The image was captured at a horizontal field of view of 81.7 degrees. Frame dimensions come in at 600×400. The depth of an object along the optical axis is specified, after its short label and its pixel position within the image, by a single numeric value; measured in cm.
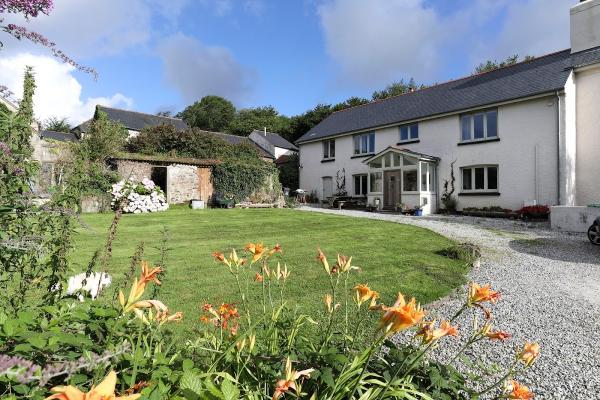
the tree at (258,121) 5916
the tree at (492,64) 3732
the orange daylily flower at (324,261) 185
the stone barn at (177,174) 2050
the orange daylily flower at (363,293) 163
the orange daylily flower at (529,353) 150
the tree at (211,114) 6588
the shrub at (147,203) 1819
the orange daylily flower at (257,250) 197
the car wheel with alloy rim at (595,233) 952
